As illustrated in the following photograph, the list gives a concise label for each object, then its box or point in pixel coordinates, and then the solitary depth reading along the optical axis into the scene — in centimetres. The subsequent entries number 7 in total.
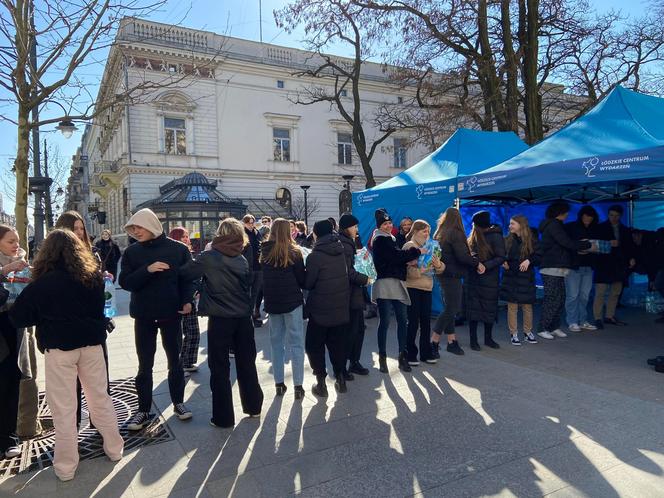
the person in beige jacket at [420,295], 550
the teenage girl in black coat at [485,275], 626
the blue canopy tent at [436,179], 823
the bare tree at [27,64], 466
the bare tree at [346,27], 1695
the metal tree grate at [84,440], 356
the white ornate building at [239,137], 2792
